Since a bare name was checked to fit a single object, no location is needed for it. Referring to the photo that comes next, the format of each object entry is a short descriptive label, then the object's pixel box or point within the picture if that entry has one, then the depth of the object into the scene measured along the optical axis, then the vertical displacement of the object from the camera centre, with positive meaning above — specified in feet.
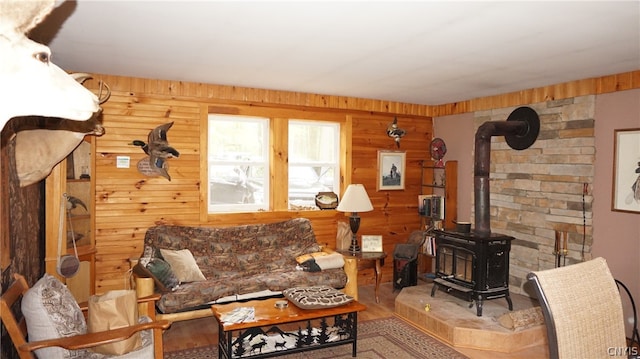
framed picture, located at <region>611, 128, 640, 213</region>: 11.84 +0.26
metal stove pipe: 13.28 +0.12
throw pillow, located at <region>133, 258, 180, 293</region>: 11.49 -2.73
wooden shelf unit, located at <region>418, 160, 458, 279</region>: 18.04 -0.51
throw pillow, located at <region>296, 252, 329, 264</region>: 14.11 -2.72
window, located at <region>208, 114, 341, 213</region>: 15.87 +0.57
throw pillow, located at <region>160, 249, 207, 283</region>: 12.36 -2.70
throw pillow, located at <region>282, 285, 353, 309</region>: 10.64 -3.20
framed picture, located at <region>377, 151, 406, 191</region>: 18.34 +0.35
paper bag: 7.92 -2.76
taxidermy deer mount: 4.51 +1.14
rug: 10.91 -4.67
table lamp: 15.64 -1.00
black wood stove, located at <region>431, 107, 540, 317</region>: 12.51 -2.18
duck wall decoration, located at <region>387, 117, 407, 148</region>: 18.13 +2.05
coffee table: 9.84 -4.02
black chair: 16.59 -3.53
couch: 11.71 -2.86
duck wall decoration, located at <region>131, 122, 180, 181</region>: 13.74 +0.80
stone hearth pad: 11.46 -4.19
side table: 15.20 -3.06
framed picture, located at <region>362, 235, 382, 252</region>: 16.15 -2.55
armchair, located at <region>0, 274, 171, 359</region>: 6.89 -2.85
